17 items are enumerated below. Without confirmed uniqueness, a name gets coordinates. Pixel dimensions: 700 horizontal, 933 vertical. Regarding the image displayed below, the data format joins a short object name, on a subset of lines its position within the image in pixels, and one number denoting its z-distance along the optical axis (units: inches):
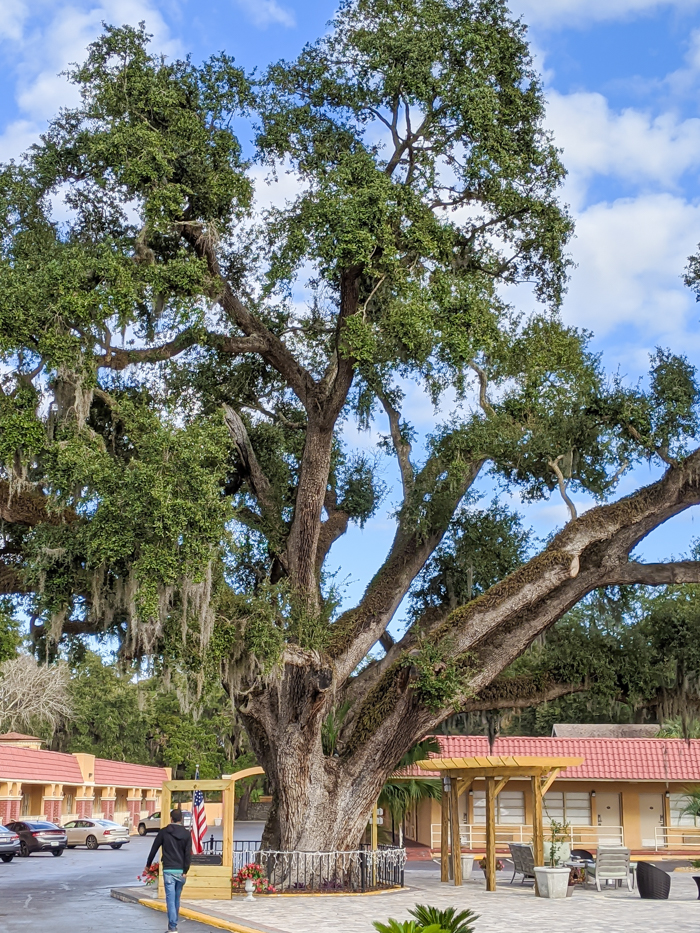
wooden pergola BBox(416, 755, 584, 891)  742.5
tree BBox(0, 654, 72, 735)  2170.3
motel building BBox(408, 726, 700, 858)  1272.1
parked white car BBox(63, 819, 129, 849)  1588.3
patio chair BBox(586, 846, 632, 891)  813.9
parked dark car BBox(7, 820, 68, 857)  1321.4
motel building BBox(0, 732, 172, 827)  1556.3
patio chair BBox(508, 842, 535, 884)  859.4
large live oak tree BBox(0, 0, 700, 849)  599.5
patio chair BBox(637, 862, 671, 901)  729.0
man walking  464.8
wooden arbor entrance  676.1
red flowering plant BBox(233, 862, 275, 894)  682.8
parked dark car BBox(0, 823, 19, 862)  1160.8
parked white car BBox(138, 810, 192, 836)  2146.9
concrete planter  733.9
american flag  680.4
